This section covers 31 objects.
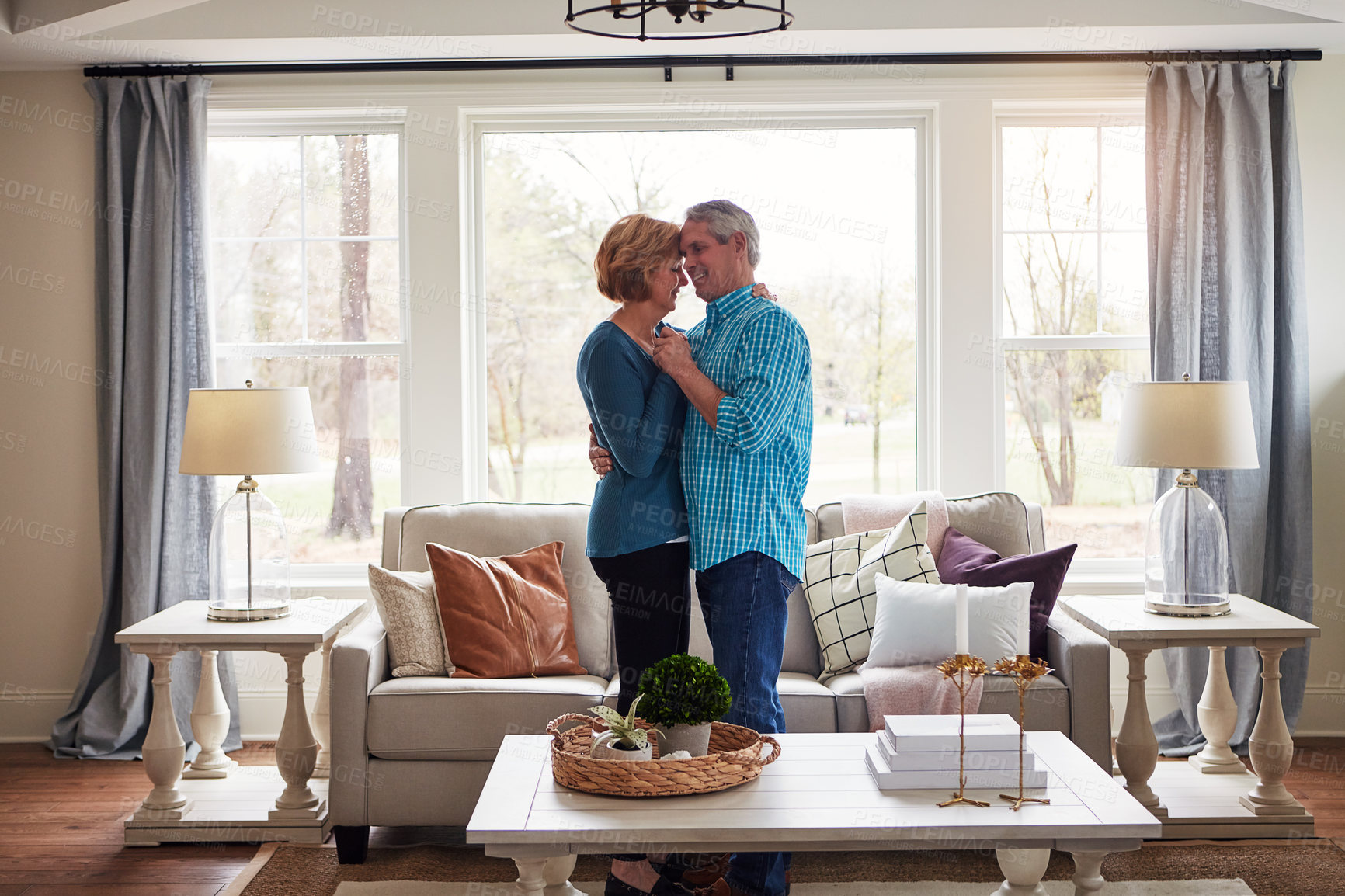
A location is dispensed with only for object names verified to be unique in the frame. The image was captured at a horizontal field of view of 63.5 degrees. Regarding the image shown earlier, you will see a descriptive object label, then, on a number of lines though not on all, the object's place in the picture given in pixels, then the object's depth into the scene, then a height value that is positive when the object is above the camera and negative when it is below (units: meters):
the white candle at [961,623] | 2.00 -0.36
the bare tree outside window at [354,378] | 4.05 +0.22
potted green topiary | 2.01 -0.48
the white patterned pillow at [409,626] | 3.10 -0.55
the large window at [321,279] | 4.05 +0.59
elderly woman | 2.21 -0.05
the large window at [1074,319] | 4.02 +0.41
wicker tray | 1.97 -0.62
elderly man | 2.17 -0.06
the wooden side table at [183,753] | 3.02 -0.90
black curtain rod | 3.79 +1.31
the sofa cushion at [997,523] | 3.42 -0.29
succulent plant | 2.05 -0.57
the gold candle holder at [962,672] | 1.98 -0.45
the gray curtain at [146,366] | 3.79 +0.25
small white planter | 2.04 -0.60
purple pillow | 3.11 -0.42
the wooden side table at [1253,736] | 2.98 -0.85
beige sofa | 2.89 -0.77
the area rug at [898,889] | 2.66 -1.14
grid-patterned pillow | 3.19 -0.44
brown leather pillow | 3.10 -0.53
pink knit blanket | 2.84 -0.70
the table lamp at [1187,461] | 3.10 -0.09
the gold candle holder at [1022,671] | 1.98 -0.45
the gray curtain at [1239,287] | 3.72 +0.49
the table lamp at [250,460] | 3.16 -0.06
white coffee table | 1.85 -0.68
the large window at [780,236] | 4.05 +0.74
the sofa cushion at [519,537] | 3.38 -0.32
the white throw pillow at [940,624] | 2.98 -0.54
